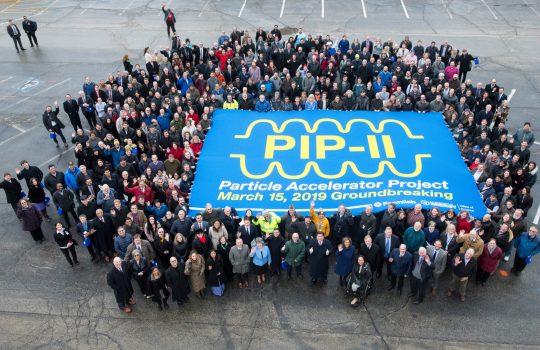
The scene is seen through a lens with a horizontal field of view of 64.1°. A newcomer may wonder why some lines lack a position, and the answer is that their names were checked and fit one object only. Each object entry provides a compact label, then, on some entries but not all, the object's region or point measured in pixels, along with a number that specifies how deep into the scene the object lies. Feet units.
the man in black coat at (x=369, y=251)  28.51
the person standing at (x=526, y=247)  29.55
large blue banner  34.86
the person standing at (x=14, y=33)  69.97
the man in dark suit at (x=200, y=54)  58.70
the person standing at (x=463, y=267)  27.76
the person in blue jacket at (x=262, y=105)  46.34
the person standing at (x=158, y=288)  27.40
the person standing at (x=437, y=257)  27.99
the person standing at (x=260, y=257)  29.37
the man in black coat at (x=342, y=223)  31.40
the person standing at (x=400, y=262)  28.19
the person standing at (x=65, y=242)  30.81
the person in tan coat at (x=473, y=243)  28.32
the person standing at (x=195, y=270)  28.35
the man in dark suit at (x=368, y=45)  58.54
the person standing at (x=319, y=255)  29.25
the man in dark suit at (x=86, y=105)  47.73
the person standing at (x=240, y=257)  29.17
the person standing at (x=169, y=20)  74.93
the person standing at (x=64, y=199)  34.81
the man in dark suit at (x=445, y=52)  55.62
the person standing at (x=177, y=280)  27.76
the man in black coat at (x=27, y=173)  36.47
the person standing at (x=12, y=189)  35.40
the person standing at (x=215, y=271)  28.81
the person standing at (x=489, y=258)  28.55
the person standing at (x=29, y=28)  72.33
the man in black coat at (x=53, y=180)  36.11
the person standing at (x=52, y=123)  45.62
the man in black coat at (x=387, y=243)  29.14
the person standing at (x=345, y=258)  28.68
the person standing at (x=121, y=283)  27.45
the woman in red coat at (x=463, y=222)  30.45
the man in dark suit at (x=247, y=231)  30.35
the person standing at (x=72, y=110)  47.34
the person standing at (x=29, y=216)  33.35
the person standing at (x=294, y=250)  29.53
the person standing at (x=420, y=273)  27.61
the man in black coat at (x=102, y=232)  31.43
